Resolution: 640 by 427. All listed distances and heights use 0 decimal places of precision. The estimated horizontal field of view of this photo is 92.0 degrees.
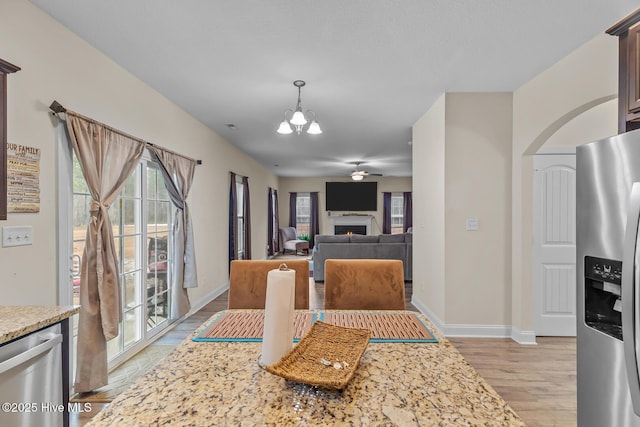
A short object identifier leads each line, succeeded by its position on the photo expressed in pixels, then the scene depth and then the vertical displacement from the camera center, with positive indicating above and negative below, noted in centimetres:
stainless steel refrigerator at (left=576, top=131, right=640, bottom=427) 107 -26
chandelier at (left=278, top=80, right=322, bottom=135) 278 +88
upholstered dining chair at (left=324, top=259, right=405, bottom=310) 178 -41
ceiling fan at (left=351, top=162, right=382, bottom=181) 779 +106
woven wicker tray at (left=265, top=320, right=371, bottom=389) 77 -41
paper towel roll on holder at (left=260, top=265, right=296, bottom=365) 87 -29
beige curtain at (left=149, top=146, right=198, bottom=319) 346 -28
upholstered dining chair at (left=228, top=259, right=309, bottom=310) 178 -39
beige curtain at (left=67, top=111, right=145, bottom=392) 213 -39
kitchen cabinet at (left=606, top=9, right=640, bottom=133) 135 +65
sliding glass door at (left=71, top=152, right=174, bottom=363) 227 -32
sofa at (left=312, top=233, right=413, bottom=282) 573 -62
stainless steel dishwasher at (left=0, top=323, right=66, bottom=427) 114 -67
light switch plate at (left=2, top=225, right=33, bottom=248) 167 -12
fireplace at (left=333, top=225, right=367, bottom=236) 991 -47
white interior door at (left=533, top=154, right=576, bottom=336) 318 -30
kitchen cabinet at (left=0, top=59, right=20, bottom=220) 145 +37
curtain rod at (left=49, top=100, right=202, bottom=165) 194 +67
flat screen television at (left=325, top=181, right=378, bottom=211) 977 +58
